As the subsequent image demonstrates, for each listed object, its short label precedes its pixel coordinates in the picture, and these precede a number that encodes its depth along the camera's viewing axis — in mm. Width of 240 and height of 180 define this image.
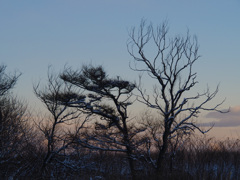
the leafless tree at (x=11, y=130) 18667
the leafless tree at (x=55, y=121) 21944
